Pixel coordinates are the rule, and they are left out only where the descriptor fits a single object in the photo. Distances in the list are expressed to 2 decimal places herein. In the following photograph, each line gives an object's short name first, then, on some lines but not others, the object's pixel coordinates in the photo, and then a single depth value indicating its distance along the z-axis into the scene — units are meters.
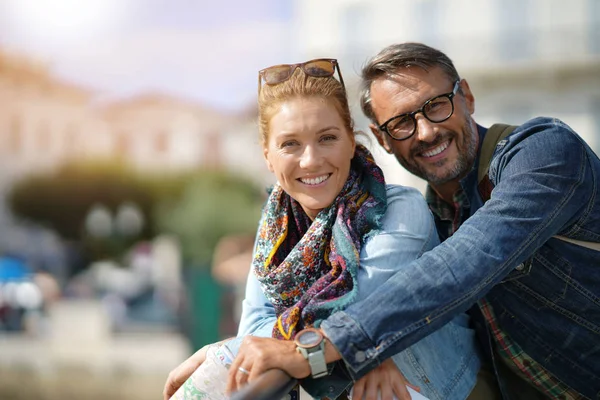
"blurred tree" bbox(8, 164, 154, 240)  31.19
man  1.58
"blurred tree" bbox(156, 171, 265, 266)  19.34
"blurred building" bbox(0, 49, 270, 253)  35.94
